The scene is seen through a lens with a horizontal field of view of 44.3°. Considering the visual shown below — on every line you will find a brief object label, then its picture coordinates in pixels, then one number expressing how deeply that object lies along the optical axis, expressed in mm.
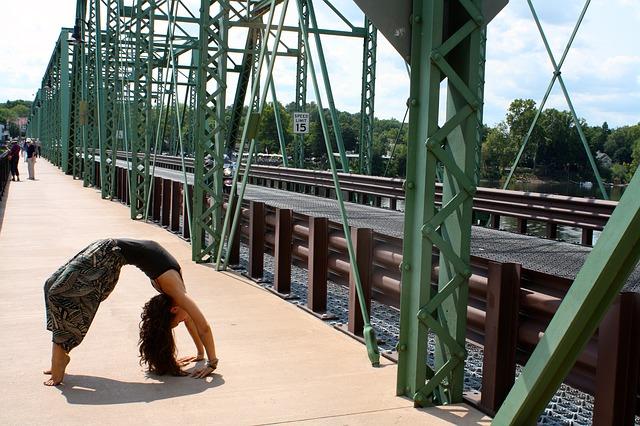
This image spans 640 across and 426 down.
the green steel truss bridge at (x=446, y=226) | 3094
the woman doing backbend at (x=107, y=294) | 5012
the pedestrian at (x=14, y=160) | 31078
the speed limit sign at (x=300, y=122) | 22062
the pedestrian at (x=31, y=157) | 32375
